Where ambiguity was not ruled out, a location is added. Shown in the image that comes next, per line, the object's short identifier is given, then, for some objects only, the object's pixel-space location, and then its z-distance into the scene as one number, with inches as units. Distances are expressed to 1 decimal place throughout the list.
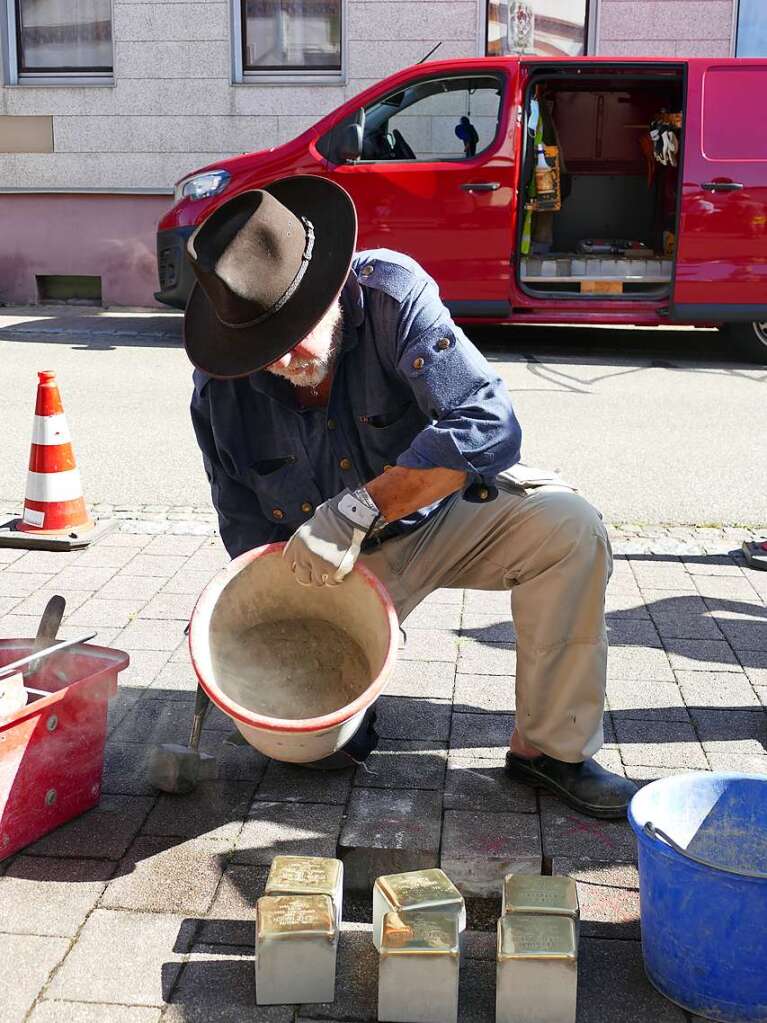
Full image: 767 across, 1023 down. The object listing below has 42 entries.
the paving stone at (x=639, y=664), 149.6
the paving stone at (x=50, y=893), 99.0
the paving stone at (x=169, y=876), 102.3
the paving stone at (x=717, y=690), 141.6
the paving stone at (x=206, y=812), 114.0
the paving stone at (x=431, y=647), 155.9
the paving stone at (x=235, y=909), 97.9
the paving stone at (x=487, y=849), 108.3
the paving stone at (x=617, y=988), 89.7
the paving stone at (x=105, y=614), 164.1
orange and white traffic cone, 197.0
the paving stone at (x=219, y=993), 88.9
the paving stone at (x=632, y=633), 160.2
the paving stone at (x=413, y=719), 134.4
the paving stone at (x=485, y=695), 140.8
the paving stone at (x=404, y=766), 123.9
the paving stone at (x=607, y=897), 99.9
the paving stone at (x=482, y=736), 130.2
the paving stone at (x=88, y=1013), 88.0
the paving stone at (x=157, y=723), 132.3
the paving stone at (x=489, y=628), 161.8
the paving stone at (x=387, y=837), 111.8
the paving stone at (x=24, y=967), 89.4
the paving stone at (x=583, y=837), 110.7
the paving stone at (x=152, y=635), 156.7
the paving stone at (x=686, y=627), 162.2
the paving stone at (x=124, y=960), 91.0
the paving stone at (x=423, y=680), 145.0
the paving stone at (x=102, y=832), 109.9
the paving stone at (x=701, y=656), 151.9
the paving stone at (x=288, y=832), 110.5
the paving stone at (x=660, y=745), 127.9
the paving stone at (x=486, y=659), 151.5
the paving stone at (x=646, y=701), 138.6
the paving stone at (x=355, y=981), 89.5
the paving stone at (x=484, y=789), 119.3
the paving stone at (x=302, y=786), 120.6
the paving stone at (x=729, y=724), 132.8
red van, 338.0
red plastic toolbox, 104.2
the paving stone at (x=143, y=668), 145.9
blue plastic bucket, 84.0
